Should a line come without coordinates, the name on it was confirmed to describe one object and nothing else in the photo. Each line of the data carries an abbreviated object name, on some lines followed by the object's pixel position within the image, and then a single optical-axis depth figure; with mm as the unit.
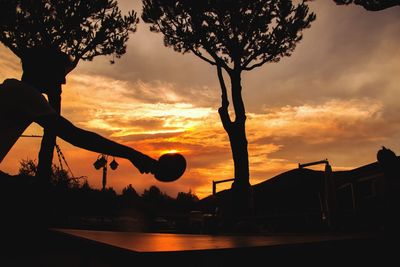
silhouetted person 1566
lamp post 17578
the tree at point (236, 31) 12500
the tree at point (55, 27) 11309
